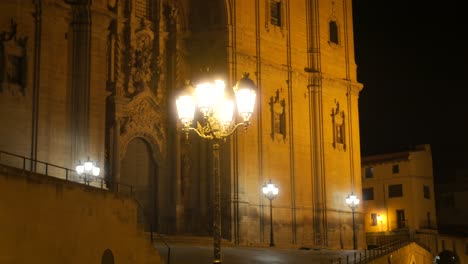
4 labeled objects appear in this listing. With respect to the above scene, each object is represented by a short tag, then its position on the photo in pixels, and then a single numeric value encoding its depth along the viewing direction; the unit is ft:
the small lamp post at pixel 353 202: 155.02
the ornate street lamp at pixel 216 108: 59.31
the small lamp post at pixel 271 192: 130.21
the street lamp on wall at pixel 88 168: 109.91
